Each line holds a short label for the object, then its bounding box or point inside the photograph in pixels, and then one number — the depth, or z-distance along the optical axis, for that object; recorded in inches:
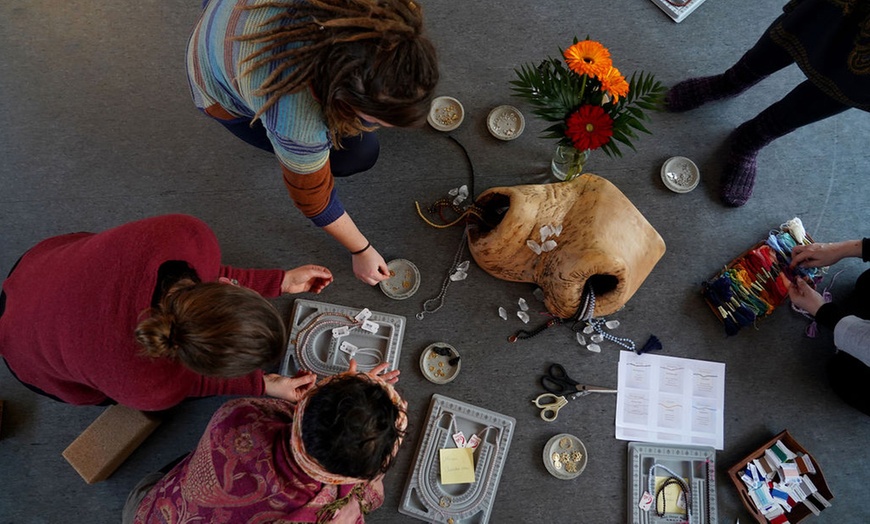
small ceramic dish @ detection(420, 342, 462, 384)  73.5
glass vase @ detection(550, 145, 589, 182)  70.5
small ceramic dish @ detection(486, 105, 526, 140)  82.3
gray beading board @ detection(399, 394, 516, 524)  68.9
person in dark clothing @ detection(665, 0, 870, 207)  57.9
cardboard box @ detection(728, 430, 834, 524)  69.1
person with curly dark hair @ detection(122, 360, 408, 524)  42.2
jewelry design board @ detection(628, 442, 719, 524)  70.7
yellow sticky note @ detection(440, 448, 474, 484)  69.4
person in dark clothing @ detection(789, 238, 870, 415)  68.1
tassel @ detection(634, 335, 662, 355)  75.1
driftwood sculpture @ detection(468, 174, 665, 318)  65.3
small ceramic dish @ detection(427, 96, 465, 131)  82.0
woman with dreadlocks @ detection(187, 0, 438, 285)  36.1
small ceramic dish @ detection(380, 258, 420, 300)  76.0
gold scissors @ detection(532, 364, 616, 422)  73.2
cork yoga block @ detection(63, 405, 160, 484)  64.9
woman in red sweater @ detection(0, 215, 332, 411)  41.4
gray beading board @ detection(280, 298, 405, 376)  72.4
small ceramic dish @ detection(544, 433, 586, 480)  71.6
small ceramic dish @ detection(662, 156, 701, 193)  81.4
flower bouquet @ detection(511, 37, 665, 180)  57.5
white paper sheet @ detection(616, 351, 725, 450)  73.6
